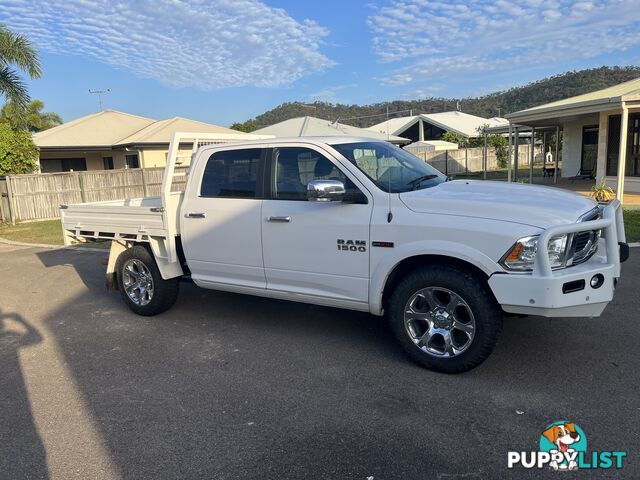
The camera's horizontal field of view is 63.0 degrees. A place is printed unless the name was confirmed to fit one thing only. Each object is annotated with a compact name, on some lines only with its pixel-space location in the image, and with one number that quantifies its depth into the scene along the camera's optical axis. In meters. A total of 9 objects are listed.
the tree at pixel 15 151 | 17.61
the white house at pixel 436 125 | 52.15
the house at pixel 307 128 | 18.09
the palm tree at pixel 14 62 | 17.84
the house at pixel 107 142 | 25.91
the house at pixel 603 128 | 14.08
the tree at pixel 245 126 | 53.57
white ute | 3.88
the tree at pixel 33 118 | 18.72
